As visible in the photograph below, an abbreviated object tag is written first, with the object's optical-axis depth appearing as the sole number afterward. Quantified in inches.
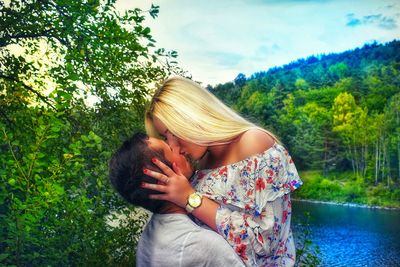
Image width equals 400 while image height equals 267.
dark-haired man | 62.0
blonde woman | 80.7
